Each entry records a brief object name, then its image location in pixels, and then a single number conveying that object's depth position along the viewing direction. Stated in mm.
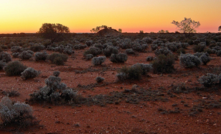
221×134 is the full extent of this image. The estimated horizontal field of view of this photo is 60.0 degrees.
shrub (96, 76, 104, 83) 10766
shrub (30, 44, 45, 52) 27123
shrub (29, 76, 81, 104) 7293
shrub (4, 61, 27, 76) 12505
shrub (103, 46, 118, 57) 21656
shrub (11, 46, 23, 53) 25461
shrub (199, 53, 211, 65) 14922
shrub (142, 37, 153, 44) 36812
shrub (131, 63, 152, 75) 11977
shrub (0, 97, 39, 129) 5102
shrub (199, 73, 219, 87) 9117
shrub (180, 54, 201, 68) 13641
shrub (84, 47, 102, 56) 22353
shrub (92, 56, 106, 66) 16422
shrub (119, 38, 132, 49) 27711
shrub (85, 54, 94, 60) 20141
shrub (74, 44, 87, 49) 29231
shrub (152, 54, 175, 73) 13293
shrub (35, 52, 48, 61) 18727
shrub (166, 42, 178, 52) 24922
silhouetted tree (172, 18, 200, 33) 41719
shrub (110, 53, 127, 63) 17250
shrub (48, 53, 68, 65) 17109
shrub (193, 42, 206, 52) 23134
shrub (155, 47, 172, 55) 20983
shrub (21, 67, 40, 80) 11152
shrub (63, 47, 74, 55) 23833
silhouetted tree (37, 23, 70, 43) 35094
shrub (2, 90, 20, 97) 8039
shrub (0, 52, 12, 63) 17252
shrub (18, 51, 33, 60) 19453
